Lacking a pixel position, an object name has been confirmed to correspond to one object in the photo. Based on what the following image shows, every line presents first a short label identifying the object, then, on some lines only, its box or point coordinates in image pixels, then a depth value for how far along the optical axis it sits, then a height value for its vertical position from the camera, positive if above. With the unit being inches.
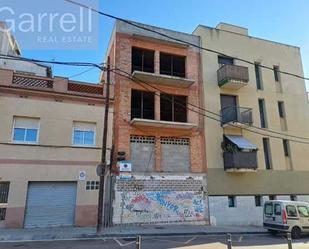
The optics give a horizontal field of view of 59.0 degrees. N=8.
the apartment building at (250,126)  702.5 +193.8
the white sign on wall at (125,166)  621.3 +65.9
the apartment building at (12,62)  743.7 +372.6
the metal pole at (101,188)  491.5 +13.9
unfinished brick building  629.9 +161.3
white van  541.3 -42.2
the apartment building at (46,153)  548.1 +88.3
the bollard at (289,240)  310.0 -49.4
